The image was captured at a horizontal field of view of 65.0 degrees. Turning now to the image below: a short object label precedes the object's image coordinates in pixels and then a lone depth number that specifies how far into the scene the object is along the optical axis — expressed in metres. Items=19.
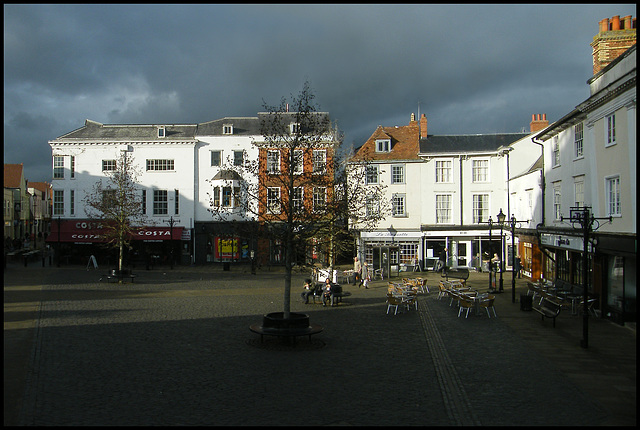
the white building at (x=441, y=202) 38.16
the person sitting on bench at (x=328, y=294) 21.53
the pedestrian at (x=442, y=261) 37.06
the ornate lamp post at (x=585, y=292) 13.79
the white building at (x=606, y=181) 16.39
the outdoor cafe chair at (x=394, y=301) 19.03
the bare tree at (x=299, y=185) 14.98
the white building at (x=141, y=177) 42.66
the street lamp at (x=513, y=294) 22.29
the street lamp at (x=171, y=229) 39.69
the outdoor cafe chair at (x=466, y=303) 18.51
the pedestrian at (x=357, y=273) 30.97
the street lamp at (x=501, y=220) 24.74
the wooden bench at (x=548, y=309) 16.78
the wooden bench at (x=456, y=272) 29.47
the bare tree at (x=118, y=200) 30.69
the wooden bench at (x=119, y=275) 28.53
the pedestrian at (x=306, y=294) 22.05
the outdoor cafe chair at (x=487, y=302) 18.59
